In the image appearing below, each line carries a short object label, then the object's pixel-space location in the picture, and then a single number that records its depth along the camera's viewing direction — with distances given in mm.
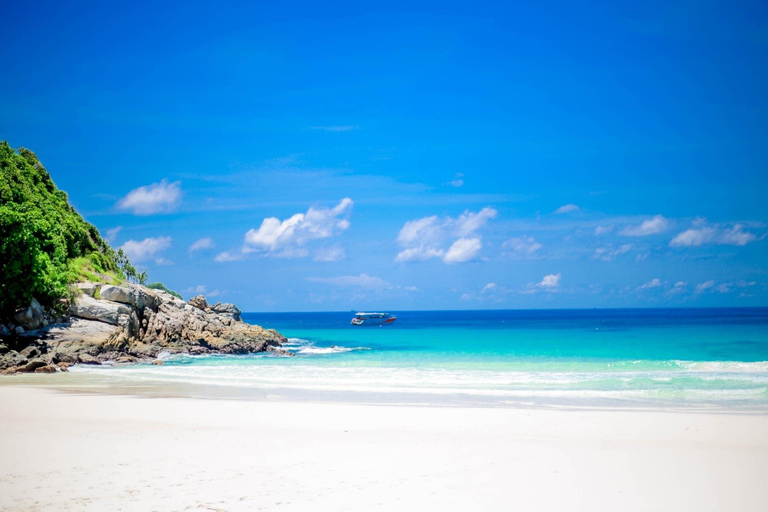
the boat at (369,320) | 90388
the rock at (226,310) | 56406
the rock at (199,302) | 51400
